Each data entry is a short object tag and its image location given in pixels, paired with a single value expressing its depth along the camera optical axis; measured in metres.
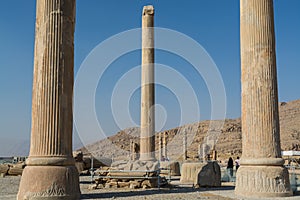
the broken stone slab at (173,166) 22.67
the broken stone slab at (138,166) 14.15
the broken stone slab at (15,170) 21.17
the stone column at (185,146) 35.44
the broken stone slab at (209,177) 14.30
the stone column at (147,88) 18.47
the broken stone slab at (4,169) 20.98
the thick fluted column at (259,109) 9.80
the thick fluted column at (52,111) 8.71
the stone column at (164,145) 37.21
